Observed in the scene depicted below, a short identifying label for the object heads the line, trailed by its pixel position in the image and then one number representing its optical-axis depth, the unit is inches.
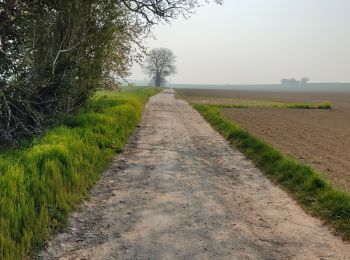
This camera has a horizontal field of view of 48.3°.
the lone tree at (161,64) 5054.1
